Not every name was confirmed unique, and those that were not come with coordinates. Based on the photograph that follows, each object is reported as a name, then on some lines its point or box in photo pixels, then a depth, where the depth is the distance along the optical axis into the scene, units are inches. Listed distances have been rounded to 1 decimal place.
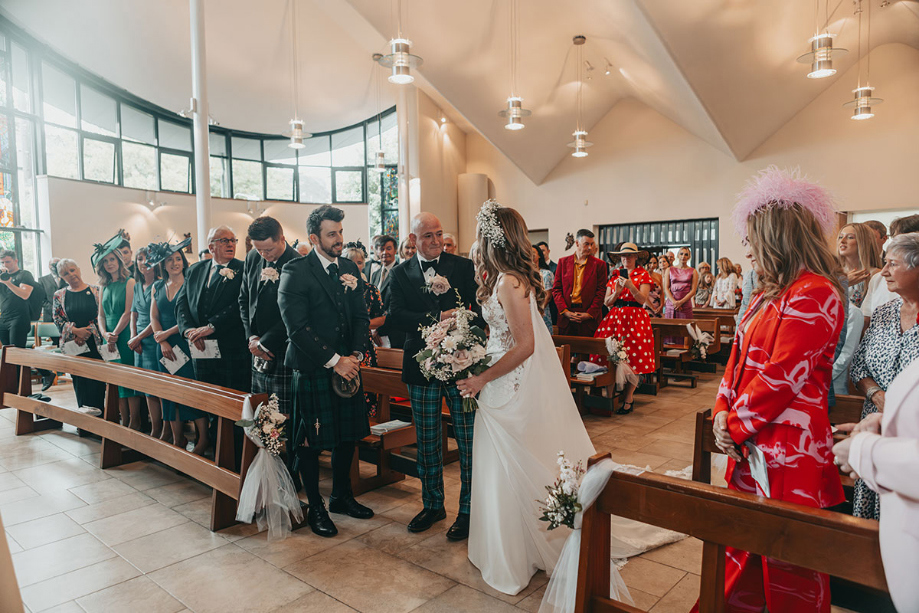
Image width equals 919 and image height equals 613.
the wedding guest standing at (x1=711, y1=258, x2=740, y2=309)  352.5
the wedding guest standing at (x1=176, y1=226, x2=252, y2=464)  152.4
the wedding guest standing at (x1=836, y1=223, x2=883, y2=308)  126.8
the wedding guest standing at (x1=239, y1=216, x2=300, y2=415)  126.1
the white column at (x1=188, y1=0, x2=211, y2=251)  279.4
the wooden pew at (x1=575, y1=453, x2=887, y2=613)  47.3
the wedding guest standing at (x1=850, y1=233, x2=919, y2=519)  80.3
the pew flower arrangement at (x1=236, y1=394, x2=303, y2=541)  108.7
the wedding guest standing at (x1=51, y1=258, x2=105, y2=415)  201.8
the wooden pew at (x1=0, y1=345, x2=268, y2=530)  117.4
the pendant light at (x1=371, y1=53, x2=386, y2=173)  490.0
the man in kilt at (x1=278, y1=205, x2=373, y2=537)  112.0
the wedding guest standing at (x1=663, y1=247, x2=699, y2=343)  302.4
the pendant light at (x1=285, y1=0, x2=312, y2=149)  395.9
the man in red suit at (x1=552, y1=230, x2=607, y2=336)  219.0
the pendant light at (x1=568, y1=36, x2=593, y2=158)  430.9
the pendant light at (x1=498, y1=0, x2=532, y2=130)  350.3
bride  93.2
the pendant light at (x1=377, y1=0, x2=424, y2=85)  252.7
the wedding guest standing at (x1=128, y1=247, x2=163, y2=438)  168.2
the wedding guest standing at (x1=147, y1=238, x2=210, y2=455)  158.6
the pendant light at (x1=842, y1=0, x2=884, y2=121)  324.5
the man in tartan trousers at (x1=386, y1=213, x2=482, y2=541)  109.3
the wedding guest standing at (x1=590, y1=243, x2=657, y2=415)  211.9
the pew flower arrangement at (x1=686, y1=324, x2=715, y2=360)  245.8
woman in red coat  64.2
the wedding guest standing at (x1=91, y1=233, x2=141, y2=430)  186.5
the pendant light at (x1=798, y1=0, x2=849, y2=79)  244.1
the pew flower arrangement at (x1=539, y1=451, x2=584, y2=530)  66.7
